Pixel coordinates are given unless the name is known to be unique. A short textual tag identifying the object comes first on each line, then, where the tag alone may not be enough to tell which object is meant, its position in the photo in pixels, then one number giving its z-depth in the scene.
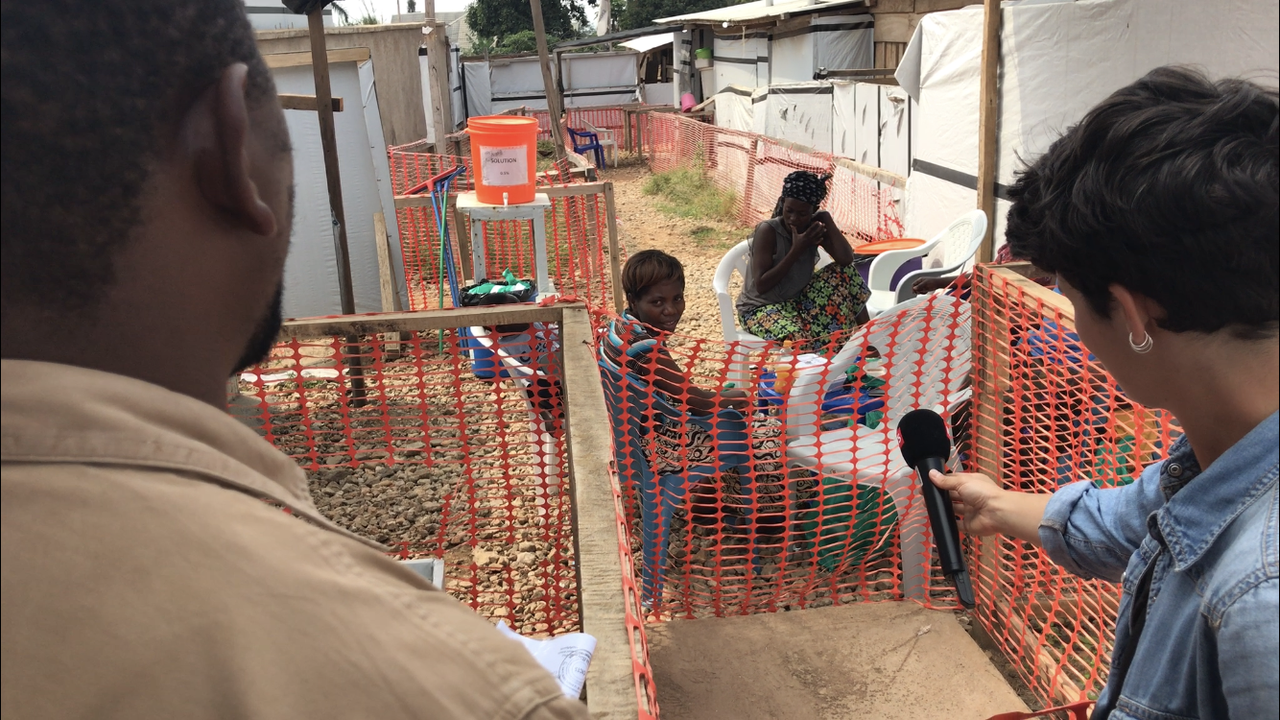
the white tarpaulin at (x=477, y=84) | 31.23
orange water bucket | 5.77
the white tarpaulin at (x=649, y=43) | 33.38
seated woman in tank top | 5.70
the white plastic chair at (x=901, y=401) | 3.86
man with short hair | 0.64
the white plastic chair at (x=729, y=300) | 6.00
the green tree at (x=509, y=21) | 51.72
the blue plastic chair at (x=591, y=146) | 24.27
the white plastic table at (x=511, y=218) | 6.09
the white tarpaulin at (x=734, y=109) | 20.22
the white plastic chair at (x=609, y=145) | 24.64
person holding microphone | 1.12
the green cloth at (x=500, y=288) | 5.46
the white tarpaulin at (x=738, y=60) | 21.95
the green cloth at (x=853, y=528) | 4.00
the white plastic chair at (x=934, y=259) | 6.78
